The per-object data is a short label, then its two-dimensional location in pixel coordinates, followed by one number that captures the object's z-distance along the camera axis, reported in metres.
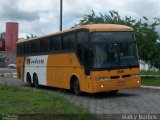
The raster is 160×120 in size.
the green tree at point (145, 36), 19.76
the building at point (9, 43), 63.89
